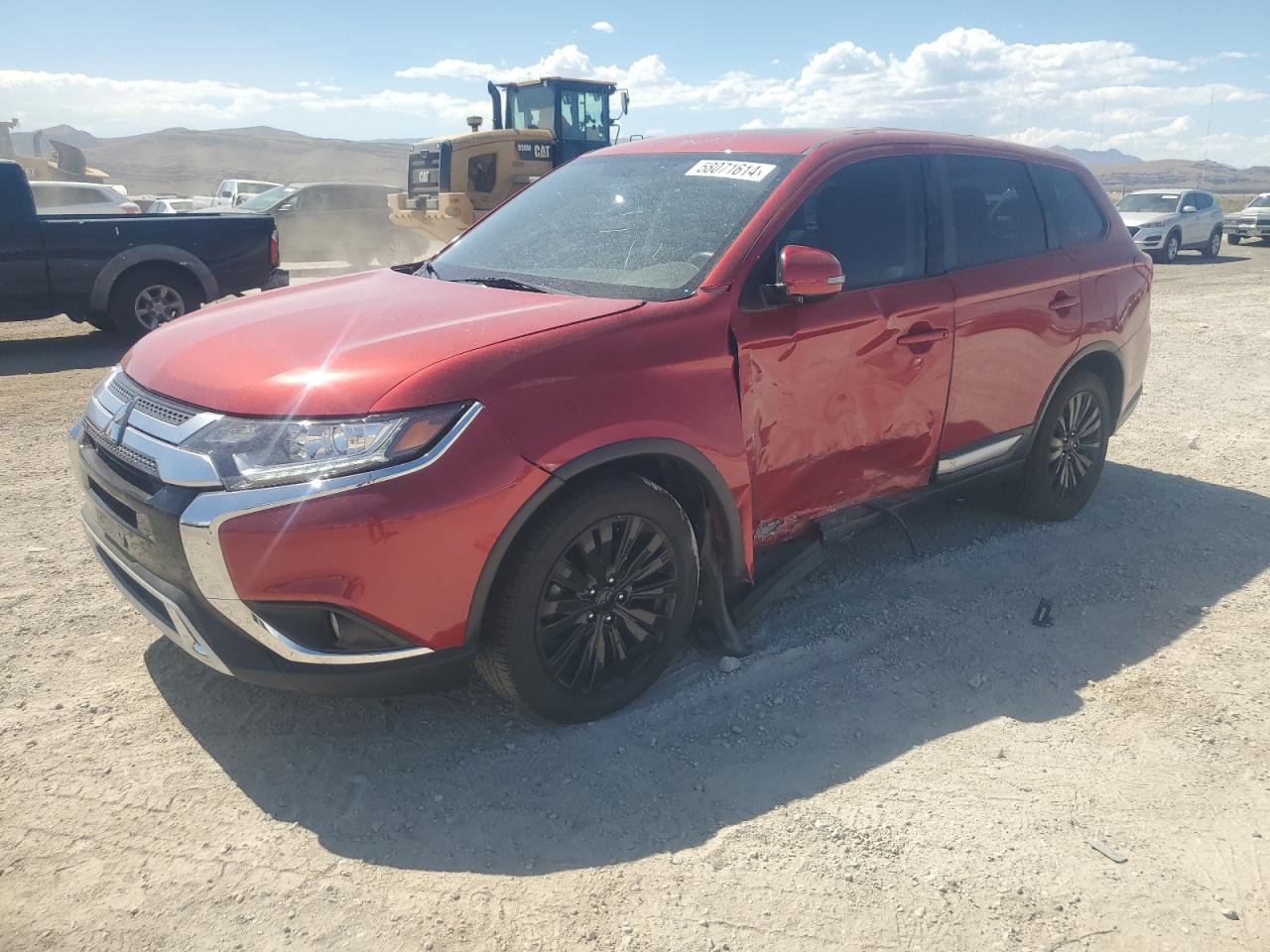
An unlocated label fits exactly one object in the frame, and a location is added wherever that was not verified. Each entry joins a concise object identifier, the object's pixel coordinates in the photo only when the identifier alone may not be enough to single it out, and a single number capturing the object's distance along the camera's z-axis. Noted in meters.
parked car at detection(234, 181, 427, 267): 19.55
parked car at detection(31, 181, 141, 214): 15.84
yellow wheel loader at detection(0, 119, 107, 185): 33.88
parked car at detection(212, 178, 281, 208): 23.88
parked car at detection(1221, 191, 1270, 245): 26.19
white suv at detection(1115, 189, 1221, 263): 21.25
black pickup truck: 9.32
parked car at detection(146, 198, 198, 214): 21.12
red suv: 2.65
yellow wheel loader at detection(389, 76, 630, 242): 15.90
